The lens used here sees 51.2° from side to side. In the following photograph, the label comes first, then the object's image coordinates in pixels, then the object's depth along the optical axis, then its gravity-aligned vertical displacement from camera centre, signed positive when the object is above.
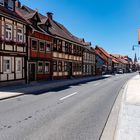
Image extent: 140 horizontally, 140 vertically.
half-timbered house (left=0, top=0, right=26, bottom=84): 12.70 +2.55
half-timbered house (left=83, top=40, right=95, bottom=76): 30.55 +2.33
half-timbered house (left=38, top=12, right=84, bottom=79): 20.22 +2.83
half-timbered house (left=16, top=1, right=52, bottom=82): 15.98 +2.70
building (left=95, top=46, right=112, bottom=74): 50.91 +4.84
